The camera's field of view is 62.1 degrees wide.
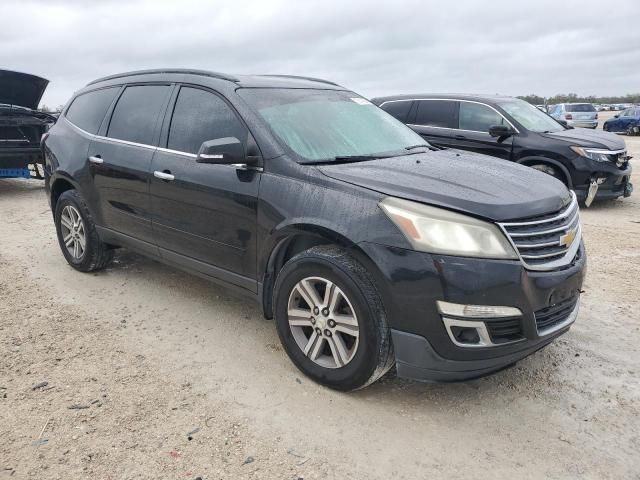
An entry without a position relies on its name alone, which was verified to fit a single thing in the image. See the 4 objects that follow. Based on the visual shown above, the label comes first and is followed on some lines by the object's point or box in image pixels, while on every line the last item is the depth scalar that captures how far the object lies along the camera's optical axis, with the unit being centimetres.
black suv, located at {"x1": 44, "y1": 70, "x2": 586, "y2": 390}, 258
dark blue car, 2473
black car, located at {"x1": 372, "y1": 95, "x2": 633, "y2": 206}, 803
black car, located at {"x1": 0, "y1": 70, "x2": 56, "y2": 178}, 903
